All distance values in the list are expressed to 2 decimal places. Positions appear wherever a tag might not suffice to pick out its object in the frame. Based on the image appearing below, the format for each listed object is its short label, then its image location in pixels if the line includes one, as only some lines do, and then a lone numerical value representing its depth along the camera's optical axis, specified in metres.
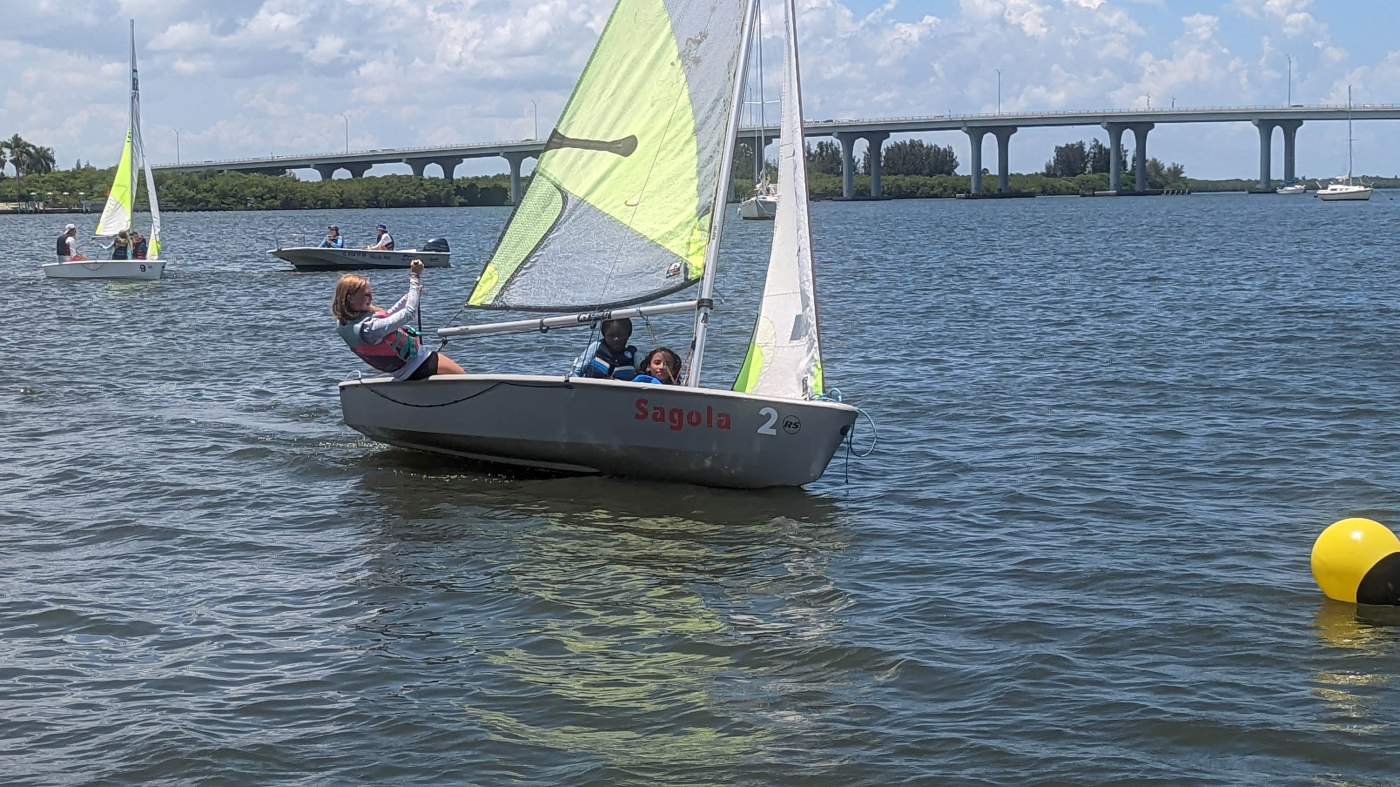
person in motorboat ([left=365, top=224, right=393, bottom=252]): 46.39
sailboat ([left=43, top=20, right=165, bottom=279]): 41.50
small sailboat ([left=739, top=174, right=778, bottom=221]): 90.14
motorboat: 46.25
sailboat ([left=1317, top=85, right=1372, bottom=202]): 151.38
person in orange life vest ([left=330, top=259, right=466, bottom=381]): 13.64
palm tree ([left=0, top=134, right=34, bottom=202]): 193.00
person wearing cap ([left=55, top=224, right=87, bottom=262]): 42.66
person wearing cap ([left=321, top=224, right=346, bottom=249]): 46.42
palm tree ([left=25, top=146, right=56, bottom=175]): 195.75
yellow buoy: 10.03
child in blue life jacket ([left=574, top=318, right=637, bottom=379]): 14.05
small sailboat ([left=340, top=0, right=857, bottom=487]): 13.20
